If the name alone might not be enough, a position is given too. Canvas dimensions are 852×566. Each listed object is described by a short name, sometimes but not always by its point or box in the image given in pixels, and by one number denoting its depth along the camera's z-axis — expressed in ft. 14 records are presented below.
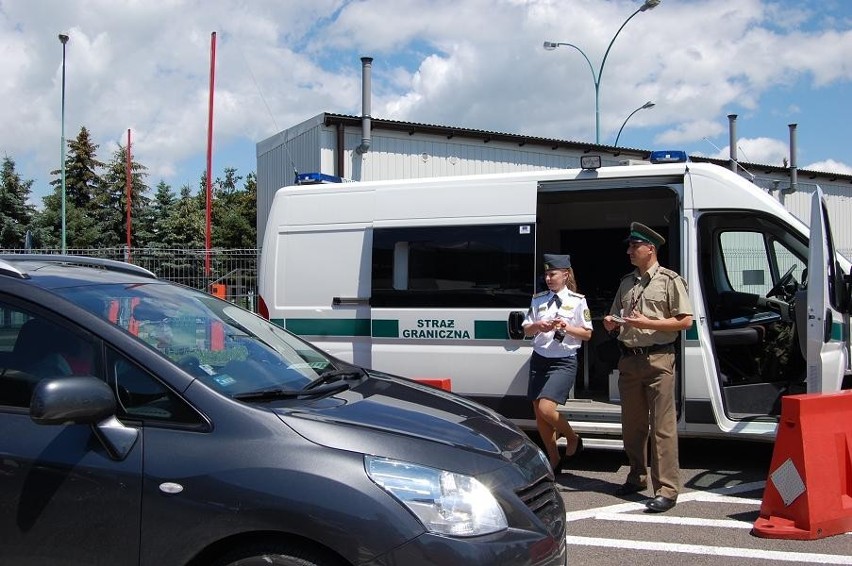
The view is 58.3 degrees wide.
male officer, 17.39
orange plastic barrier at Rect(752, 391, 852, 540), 15.34
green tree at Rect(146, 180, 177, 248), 135.85
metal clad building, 57.57
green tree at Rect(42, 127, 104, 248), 140.50
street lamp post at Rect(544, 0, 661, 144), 65.82
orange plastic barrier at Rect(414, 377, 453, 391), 20.68
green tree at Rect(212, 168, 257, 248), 131.75
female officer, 19.11
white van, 19.81
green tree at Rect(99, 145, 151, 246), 139.54
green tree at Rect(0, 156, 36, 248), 101.09
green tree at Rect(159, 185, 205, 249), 134.72
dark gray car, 8.32
